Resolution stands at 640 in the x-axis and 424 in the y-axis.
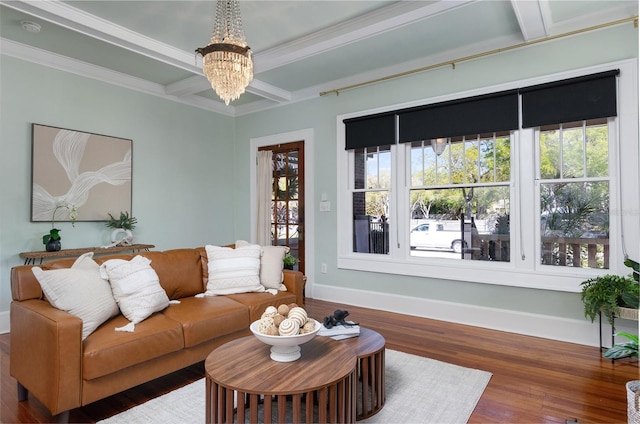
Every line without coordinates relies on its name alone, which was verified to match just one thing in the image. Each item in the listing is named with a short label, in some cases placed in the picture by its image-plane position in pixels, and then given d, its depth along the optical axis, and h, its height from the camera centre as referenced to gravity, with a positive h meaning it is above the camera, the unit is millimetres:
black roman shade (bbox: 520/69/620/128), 3145 +1062
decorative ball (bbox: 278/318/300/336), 1739 -521
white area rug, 2070 -1118
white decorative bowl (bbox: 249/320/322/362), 1722 -591
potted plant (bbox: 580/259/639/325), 2807 -600
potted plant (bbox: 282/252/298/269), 4359 -504
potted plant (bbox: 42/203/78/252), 3807 -211
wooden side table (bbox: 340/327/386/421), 2072 -894
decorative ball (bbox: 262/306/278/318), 1874 -487
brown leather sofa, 1931 -746
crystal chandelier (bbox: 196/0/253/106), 2656 +1123
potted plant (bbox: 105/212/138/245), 4422 -113
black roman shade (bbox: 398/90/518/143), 3631 +1069
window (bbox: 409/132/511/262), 3764 +226
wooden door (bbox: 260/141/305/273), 5336 +292
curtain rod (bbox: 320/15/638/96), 3146 +1659
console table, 3641 -365
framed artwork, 3904 +489
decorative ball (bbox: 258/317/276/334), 1775 -519
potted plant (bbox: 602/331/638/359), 2035 -749
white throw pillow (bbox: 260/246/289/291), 3430 -479
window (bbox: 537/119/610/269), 3264 +227
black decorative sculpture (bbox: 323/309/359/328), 2361 -663
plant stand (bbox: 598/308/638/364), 2791 -733
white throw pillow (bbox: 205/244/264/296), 3229 -474
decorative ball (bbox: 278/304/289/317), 1946 -491
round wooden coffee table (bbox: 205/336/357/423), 1543 -709
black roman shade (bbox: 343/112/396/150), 4383 +1073
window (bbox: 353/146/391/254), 4539 +239
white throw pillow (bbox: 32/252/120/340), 2145 -456
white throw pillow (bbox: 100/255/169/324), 2422 -477
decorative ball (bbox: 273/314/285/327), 1822 -507
